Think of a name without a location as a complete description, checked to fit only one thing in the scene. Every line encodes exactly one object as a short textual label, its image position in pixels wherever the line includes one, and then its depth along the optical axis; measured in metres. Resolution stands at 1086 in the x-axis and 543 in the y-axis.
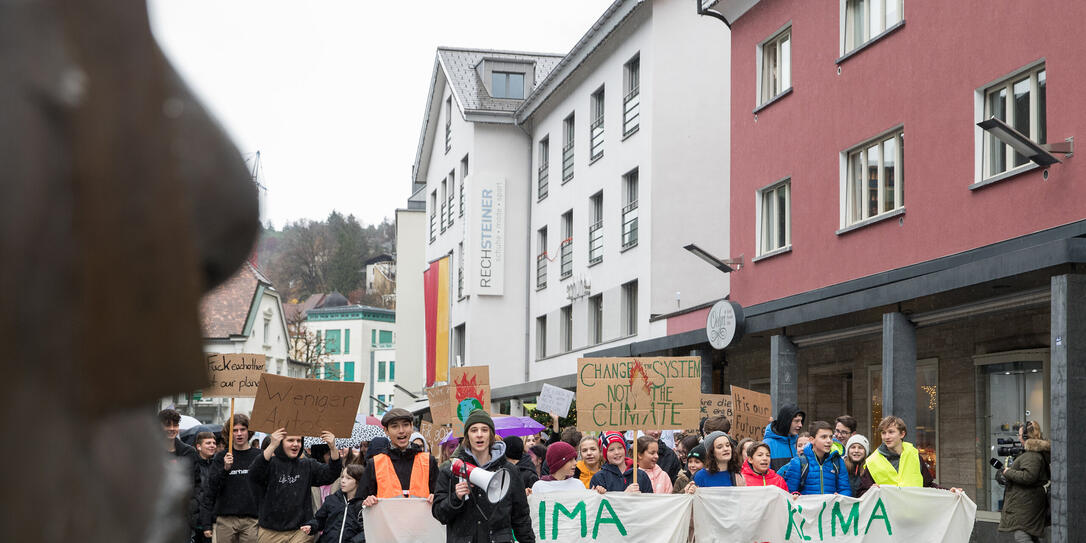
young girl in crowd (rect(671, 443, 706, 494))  13.29
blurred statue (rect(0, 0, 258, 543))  1.64
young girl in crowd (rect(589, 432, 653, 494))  12.56
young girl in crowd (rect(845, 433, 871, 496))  14.02
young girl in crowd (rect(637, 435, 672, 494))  13.11
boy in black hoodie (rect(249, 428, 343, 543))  12.04
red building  16.77
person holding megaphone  9.61
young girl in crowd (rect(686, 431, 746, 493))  12.76
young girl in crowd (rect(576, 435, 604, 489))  13.25
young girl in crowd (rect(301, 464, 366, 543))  11.90
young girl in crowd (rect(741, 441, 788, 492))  12.76
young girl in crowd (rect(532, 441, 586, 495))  12.08
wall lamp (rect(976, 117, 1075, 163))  16.34
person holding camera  15.23
